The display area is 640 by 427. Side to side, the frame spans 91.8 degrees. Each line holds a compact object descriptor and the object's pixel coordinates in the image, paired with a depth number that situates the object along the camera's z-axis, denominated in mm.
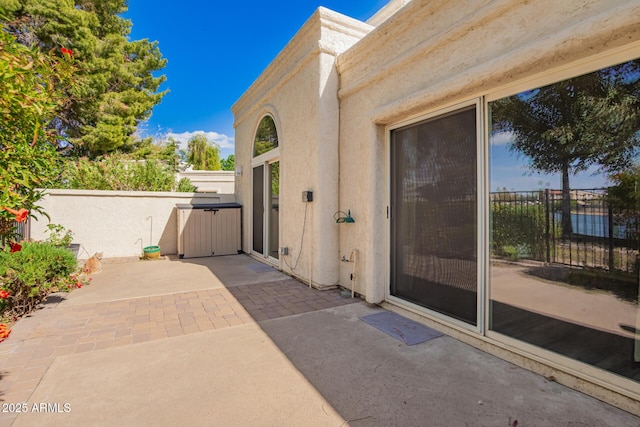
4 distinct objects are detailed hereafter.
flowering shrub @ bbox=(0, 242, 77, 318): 4125
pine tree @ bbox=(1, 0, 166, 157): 13953
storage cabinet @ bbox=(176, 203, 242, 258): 9156
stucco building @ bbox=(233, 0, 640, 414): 2650
